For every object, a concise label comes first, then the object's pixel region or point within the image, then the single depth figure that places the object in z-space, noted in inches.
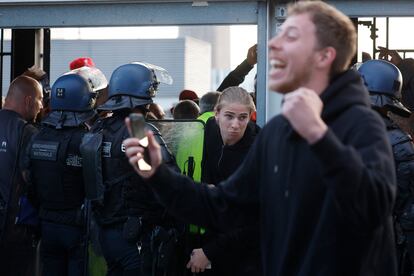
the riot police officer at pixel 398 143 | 213.2
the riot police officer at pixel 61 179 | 233.5
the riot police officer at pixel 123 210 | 215.5
